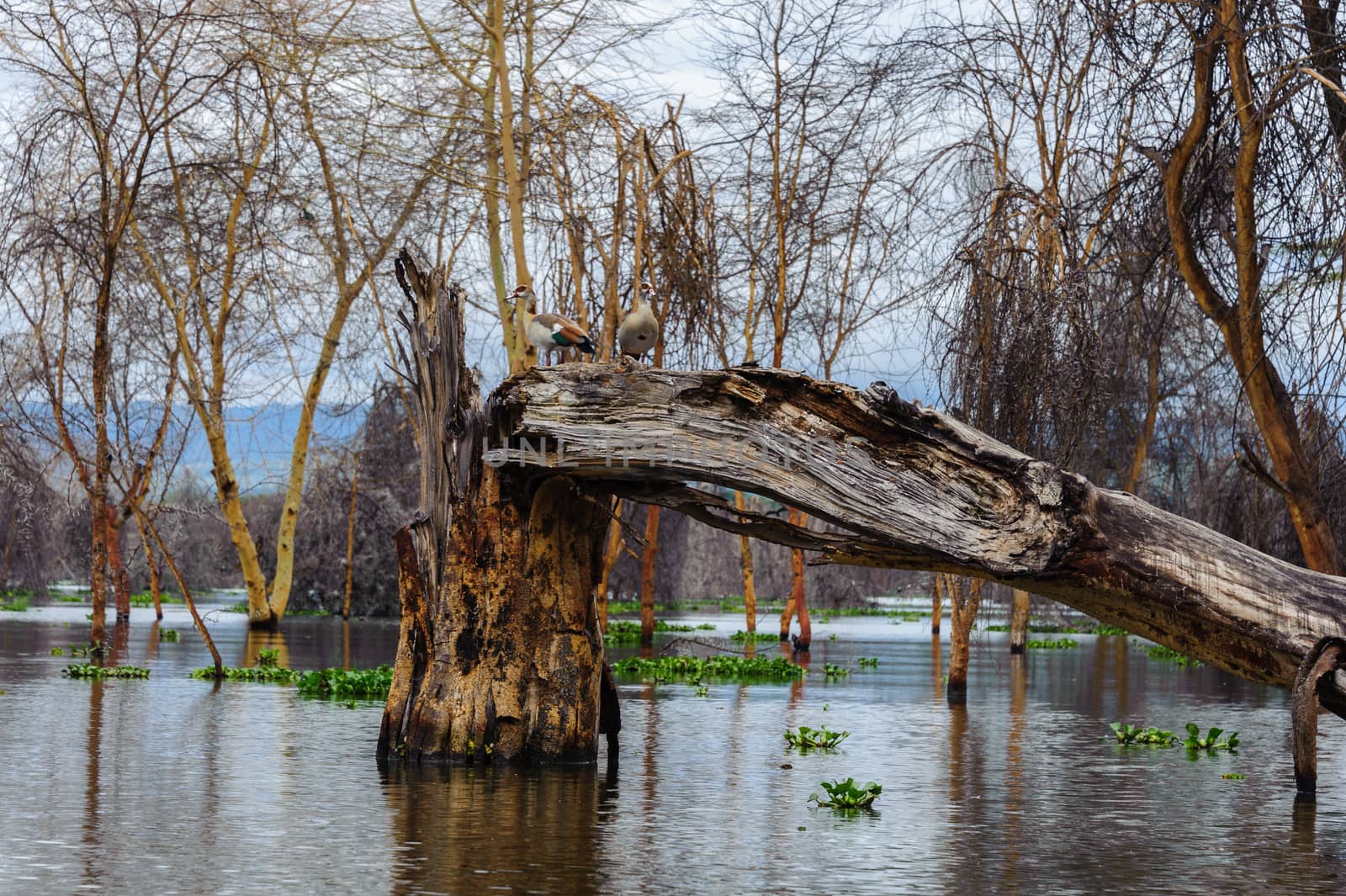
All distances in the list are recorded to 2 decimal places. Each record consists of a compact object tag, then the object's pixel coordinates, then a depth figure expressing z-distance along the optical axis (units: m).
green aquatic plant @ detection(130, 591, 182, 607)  55.19
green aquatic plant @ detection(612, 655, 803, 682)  22.44
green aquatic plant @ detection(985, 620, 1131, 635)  43.12
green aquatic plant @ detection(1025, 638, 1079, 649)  34.19
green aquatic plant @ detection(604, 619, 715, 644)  31.62
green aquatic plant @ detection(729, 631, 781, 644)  32.52
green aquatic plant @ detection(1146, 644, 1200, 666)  28.74
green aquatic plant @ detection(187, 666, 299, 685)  20.12
